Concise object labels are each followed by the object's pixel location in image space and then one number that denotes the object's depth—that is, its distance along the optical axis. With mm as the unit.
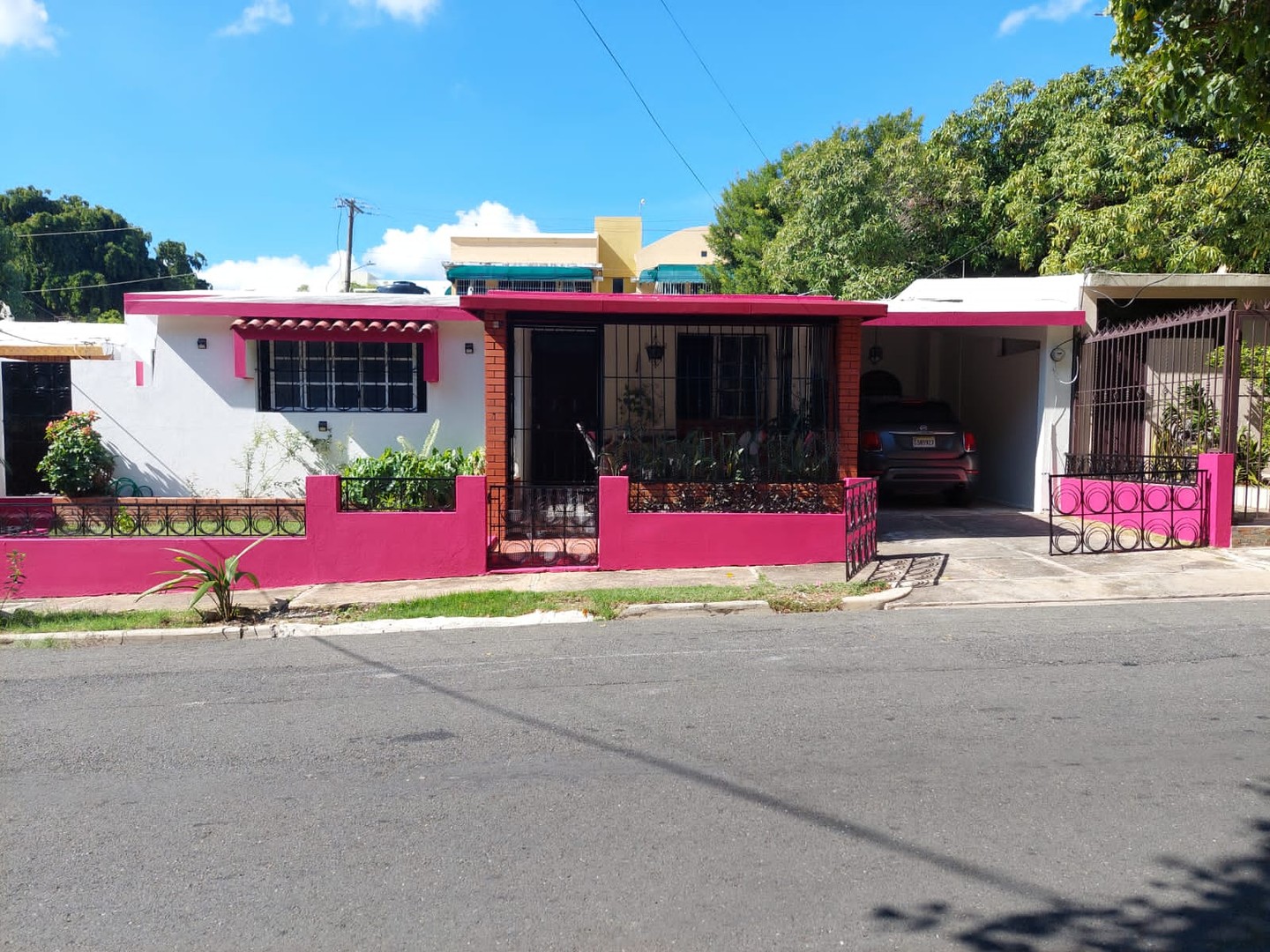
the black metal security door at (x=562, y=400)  12352
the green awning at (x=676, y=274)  36062
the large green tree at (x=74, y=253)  39781
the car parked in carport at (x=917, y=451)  11594
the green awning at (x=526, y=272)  34312
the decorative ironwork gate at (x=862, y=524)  8656
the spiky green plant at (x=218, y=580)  8016
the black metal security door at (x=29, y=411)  12273
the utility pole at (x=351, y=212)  33344
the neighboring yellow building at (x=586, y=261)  34781
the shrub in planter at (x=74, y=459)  11320
